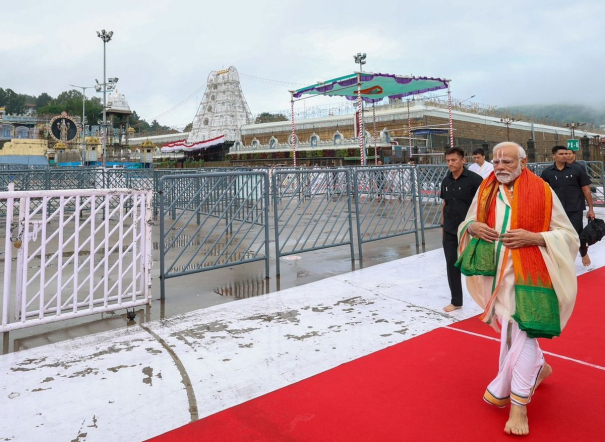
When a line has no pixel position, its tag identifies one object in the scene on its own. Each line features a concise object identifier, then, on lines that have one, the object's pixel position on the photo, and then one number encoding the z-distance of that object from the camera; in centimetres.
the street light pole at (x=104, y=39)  2948
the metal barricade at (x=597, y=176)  1273
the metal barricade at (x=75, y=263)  364
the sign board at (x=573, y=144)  2182
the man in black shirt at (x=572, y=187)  557
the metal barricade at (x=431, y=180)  860
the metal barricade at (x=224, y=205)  479
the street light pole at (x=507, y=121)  3960
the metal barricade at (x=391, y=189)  754
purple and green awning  2003
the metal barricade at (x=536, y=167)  1144
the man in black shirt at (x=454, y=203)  425
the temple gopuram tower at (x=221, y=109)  6300
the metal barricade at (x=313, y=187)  589
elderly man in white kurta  229
